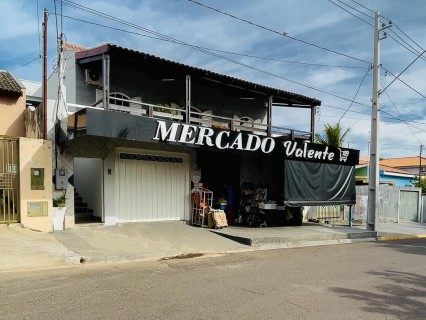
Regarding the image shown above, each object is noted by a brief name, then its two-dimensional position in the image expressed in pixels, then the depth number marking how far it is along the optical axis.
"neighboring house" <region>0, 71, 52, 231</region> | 11.03
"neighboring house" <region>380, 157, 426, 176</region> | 58.78
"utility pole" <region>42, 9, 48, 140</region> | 11.68
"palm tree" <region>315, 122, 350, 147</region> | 25.55
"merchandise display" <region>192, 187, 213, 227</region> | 14.61
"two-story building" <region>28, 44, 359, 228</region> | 12.06
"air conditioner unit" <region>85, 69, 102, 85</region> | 13.56
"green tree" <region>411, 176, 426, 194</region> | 35.54
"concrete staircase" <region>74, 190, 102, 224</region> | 13.23
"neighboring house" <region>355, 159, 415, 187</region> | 38.49
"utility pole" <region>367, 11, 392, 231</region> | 16.88
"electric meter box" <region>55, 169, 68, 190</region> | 11.81
